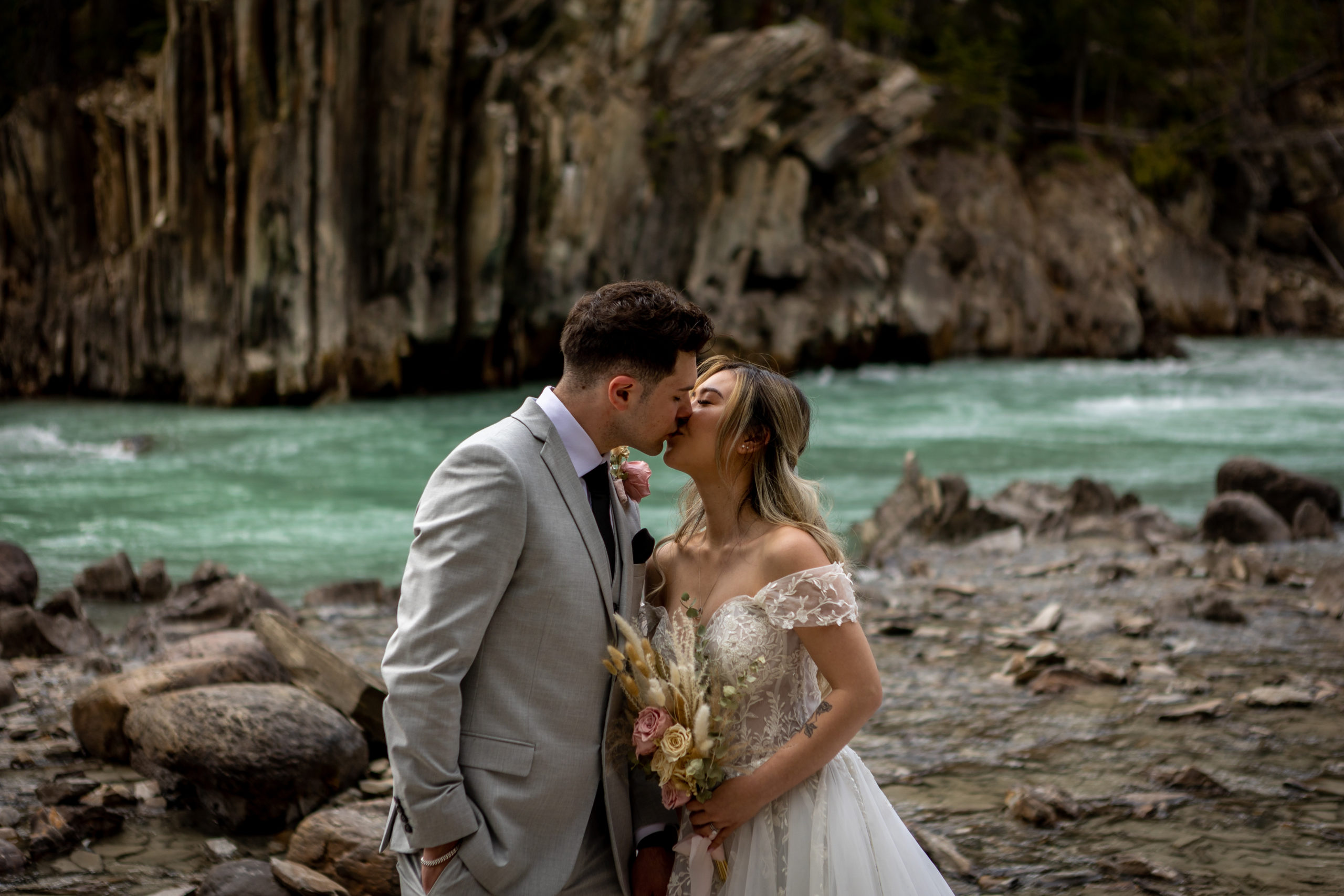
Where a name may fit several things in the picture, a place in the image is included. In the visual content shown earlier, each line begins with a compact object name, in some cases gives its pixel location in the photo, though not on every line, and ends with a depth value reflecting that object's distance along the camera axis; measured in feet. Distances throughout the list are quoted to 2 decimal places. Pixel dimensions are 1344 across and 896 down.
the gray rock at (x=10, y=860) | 12.25
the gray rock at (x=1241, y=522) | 32.99
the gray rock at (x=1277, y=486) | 36.40
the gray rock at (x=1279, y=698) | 18.29
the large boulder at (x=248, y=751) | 13.85
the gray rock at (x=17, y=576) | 25.36
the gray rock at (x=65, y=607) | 23.85
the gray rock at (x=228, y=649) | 17.48
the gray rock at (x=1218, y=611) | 23.52
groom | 7.77
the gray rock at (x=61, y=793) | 13.97
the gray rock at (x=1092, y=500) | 37.83
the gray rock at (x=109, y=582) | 27.48
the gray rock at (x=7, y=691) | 18.11
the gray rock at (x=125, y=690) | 15.76
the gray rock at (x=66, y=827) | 12.84
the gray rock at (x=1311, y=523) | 33.40
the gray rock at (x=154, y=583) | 27.40
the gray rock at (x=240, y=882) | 11.89
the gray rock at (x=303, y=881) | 11.98
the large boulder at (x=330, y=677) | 15.67
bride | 8.80
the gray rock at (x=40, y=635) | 21.72
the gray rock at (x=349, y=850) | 12.36
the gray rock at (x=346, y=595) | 26.86
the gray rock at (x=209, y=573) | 27.20
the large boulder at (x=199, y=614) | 22.57
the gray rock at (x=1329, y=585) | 24.77
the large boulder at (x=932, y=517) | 35.24
